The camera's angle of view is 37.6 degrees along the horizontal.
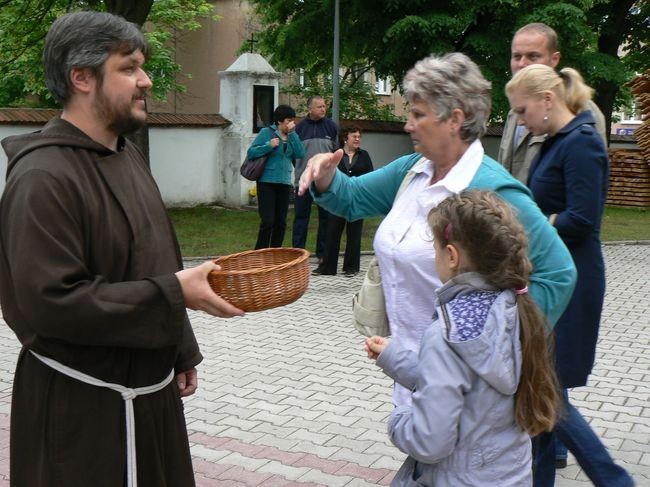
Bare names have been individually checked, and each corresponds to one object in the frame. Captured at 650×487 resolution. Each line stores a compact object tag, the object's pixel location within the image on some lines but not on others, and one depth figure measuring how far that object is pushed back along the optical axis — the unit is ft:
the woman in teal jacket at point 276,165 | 36.40
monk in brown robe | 7.75
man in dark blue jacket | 36.76
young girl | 8.54
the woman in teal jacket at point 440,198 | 9.98
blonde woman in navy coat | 12.53
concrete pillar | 63.41
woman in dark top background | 35.32
